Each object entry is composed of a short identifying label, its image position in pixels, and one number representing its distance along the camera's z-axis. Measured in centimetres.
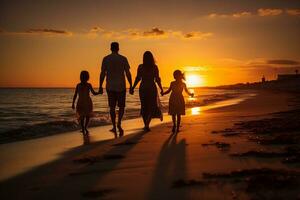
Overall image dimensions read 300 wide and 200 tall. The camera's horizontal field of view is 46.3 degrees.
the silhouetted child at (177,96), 960
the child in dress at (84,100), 1038
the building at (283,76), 13179
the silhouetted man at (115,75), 940
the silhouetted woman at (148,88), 971
